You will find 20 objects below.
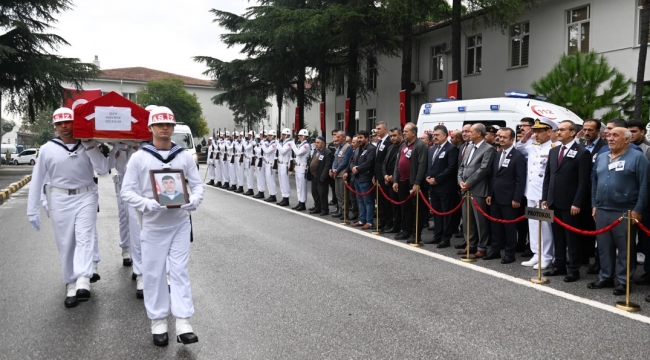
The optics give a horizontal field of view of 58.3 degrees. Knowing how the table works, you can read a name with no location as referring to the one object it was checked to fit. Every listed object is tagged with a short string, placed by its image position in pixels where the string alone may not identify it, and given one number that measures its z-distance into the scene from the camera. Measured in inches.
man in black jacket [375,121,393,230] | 462.0
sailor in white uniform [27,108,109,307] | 250.4
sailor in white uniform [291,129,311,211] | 595.2
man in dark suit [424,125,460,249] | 391.5
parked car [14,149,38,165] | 2063.0
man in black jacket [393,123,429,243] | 406.0
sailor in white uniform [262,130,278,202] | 676.1
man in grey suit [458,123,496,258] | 352.5
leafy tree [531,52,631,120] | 577.3
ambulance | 472.1
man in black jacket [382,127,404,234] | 442.0
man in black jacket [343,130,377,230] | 471.2
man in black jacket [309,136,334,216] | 545.0
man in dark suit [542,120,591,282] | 295.7
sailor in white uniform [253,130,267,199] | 700.0
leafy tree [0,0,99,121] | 1256.8
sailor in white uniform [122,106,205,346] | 195.9
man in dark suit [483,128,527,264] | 337.1
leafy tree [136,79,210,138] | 2509.8
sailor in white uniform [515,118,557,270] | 321.4
